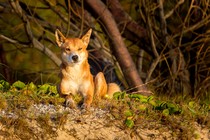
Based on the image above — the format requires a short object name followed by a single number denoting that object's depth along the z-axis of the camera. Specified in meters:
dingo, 16.30
